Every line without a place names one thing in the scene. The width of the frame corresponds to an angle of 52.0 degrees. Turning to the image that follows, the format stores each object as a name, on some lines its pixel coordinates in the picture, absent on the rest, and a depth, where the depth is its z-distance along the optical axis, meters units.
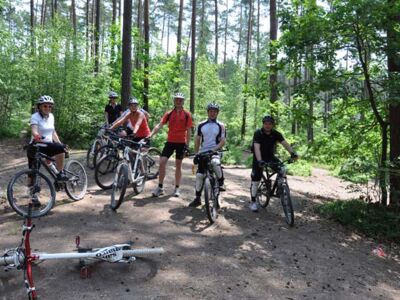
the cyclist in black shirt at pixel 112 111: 11.36
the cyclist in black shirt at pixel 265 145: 7.76
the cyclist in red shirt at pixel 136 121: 8.71
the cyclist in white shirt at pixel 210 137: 7.55
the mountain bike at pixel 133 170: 7.07
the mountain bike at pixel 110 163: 7.94
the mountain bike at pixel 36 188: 6.36
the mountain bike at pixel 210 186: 6.90
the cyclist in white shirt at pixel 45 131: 6.63
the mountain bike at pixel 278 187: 7.48
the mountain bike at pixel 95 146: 10.54
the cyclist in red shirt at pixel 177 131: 7.97
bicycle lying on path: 3.94
